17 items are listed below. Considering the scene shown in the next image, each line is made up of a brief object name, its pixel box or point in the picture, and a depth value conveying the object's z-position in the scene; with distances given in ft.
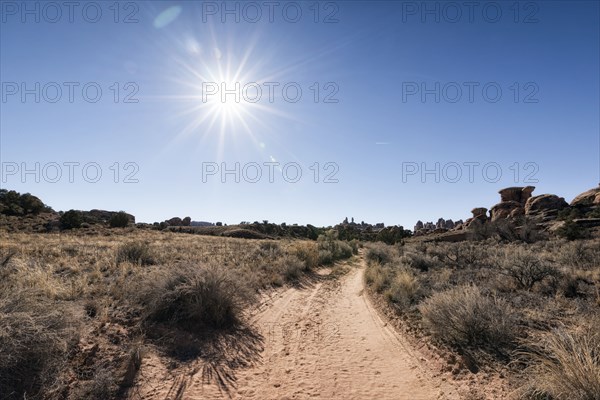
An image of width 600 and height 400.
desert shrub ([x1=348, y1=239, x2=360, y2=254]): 120.99
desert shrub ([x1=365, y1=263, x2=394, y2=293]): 42.39
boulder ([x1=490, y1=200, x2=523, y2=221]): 235.11
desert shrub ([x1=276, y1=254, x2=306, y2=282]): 49.47
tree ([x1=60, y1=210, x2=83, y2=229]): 127.95
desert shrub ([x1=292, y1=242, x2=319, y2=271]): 64.08
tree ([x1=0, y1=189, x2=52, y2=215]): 149.38
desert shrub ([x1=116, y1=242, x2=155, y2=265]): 45.55
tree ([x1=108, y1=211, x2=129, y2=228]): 157.38
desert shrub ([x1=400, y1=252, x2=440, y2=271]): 58.13
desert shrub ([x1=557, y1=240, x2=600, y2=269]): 48.52
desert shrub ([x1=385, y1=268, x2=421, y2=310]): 32.40
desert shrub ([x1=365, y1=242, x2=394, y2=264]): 73.99
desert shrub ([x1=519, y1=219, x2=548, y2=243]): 114.11
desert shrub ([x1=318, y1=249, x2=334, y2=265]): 75.61
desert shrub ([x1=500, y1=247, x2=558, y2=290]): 36.76
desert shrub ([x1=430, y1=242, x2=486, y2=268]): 61.54
